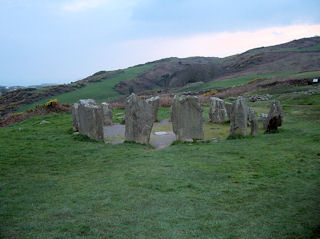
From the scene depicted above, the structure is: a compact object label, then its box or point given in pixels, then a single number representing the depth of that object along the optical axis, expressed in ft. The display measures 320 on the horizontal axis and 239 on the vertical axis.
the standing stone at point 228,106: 51.74
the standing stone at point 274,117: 41.78
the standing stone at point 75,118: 48.15
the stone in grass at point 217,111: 56.08
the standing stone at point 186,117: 39.86
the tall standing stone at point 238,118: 39.58
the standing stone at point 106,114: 56.90
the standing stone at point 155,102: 57.78
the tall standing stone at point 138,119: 39.37
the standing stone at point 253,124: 41.98
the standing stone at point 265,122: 45.01
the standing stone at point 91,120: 40.42
